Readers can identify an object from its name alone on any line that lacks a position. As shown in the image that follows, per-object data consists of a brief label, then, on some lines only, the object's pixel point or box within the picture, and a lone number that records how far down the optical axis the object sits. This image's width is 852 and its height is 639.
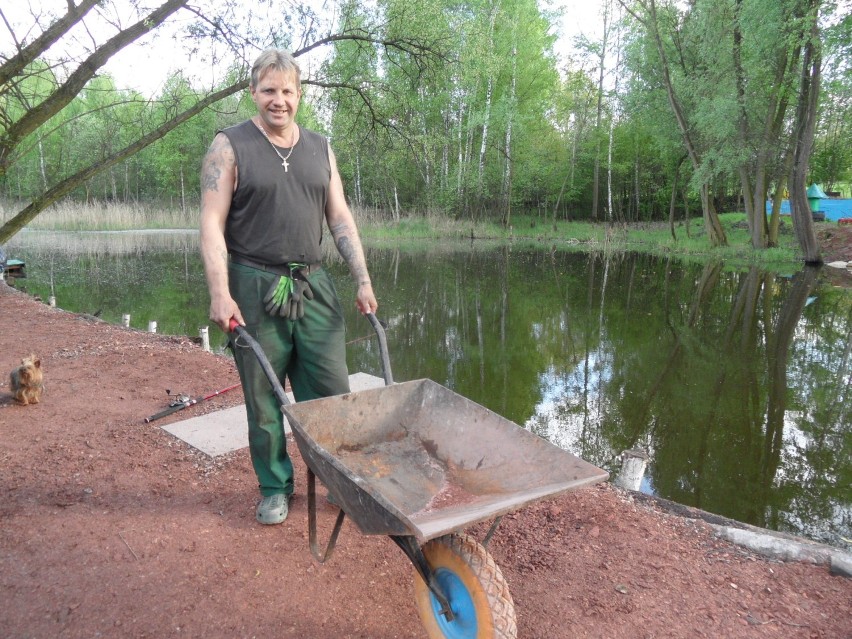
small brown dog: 4.08
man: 2.40
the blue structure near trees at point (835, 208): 23.92
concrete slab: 3.63
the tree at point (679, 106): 18.50
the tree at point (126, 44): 5.34
